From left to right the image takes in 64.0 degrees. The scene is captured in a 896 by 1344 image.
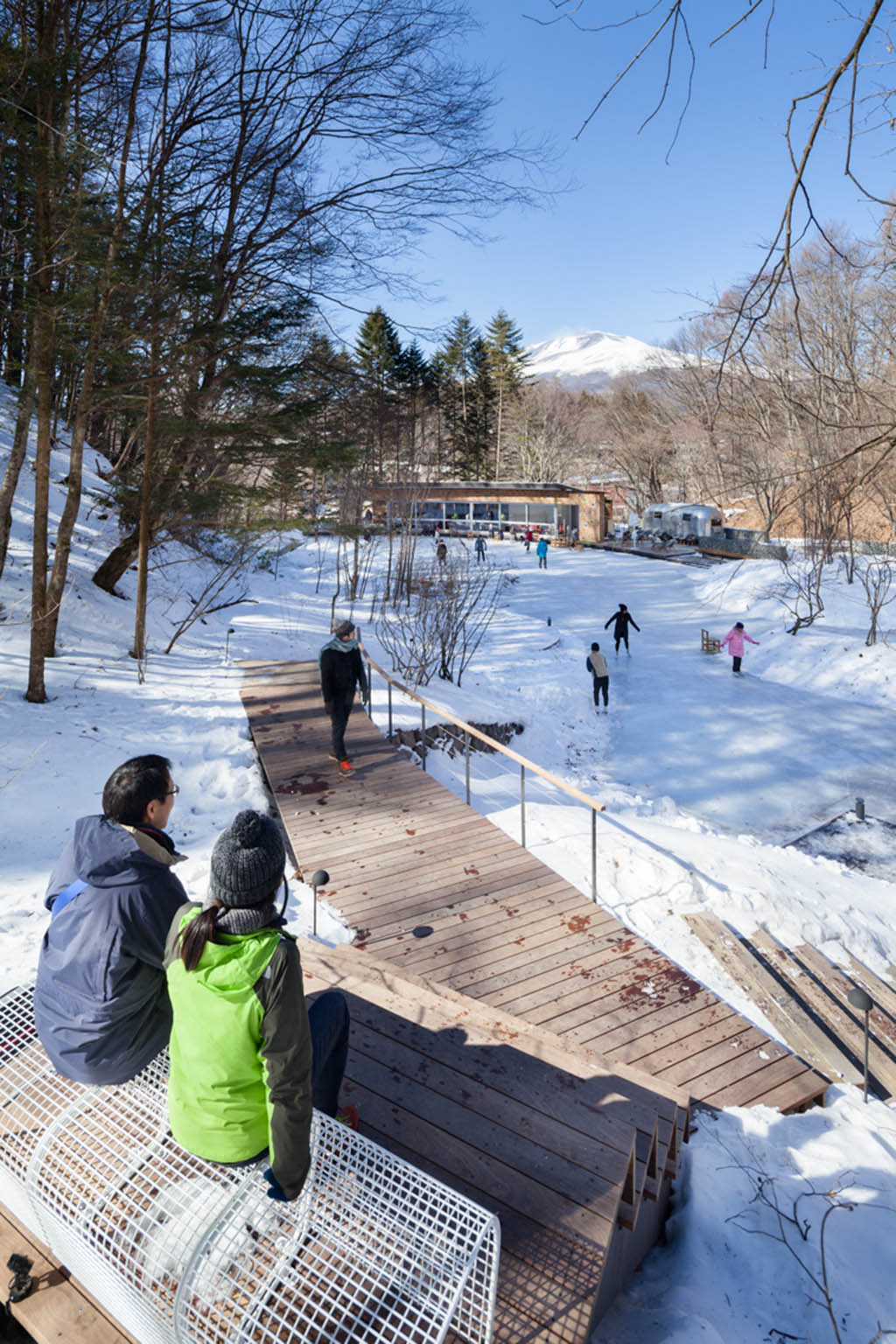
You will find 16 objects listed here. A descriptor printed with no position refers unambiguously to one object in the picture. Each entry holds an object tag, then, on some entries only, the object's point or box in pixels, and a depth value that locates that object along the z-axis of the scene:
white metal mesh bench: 1.89
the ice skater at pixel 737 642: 17.33
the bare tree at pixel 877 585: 16.84
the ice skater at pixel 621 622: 18.51
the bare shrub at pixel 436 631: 14.37
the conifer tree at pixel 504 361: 56.41
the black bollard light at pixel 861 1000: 3.90
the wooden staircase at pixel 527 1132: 2.43
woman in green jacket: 1.98
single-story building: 40.81
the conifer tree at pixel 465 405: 53.69
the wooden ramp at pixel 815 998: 4.67
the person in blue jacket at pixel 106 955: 2.35
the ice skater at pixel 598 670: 14.72
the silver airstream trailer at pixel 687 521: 38.97
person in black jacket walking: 7.60
